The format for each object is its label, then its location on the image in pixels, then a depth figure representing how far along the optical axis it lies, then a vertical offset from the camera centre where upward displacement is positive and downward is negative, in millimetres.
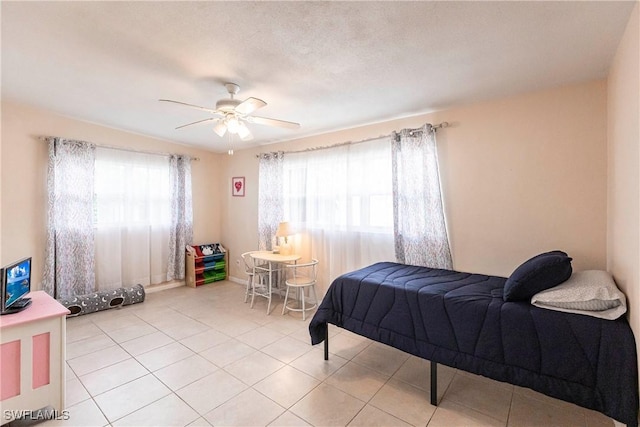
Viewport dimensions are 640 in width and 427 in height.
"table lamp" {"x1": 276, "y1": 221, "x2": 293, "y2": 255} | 4203 -311
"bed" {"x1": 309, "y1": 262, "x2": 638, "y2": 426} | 1509 -800
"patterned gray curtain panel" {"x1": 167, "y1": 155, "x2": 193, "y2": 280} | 4762 +8
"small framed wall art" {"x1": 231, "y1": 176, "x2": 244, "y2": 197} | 5238 +506
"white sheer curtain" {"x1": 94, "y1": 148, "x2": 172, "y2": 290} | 4023 -58
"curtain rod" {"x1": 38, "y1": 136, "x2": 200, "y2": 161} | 3443 +954
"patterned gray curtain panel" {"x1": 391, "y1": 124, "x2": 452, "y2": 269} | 3025 +106
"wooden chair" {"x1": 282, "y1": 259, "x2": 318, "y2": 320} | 3711 -934
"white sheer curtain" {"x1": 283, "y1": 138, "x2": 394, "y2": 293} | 3521 +105
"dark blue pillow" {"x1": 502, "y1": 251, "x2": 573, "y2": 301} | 1850 -433
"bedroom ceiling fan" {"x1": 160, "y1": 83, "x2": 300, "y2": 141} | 2295 +835
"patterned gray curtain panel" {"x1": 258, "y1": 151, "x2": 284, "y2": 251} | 4527 +252
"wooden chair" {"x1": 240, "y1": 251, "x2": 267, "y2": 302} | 4168 -945
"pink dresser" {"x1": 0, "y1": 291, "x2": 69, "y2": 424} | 1723 -922
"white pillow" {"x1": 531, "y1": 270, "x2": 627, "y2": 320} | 1615 -517
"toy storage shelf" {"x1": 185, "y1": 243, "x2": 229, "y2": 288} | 4950 -921
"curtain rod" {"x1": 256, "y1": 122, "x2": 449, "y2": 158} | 3055 +928
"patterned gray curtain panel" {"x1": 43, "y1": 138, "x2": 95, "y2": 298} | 3473 -71
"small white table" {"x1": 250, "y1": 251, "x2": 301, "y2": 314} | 3861 -628
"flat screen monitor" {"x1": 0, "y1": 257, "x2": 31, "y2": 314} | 1817 -487
